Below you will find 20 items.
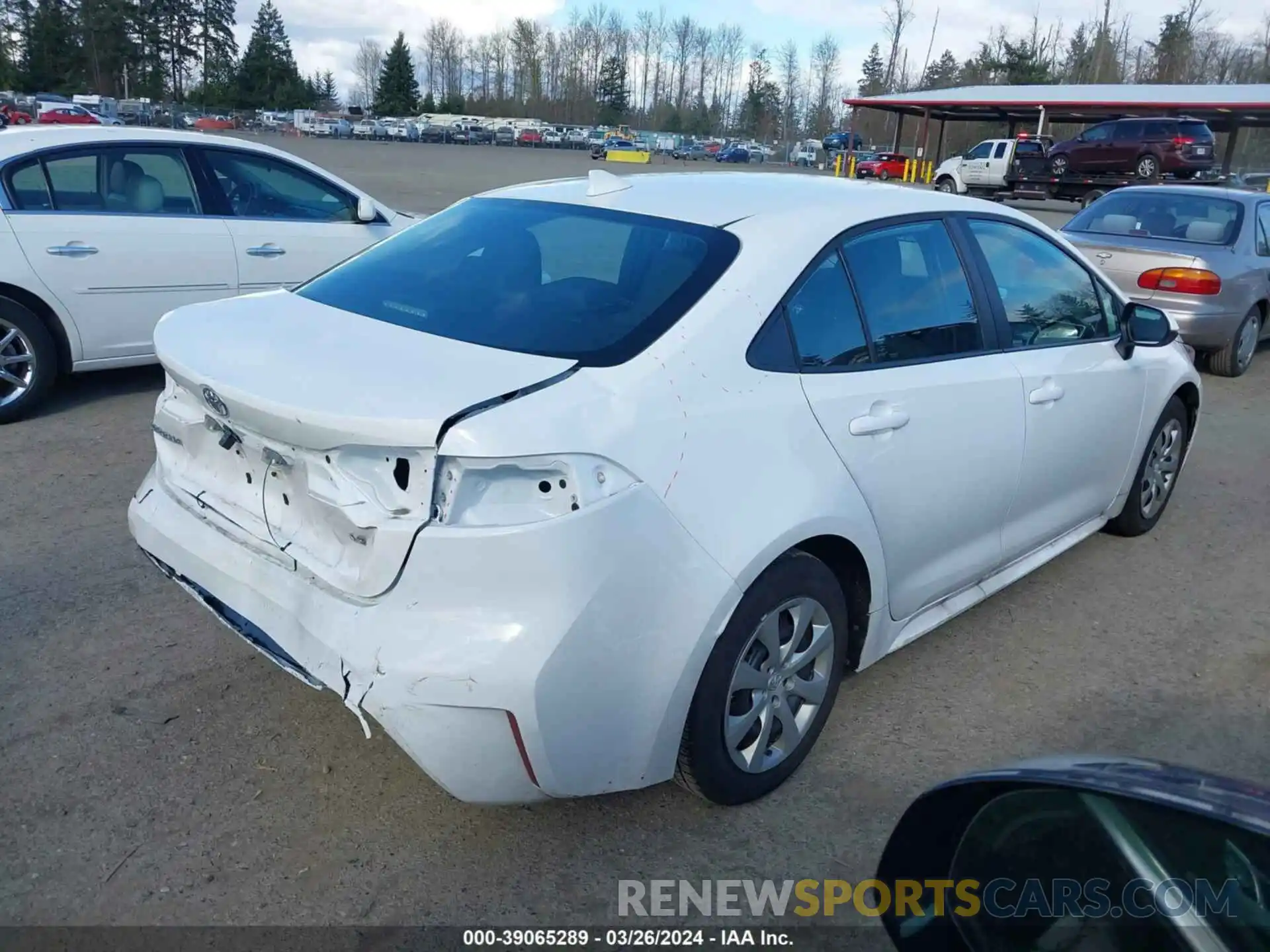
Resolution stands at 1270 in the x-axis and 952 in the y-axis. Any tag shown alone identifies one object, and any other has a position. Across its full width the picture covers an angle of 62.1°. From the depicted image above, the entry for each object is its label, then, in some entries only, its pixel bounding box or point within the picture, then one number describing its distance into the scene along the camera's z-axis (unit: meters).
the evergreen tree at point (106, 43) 84.00
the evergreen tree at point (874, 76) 104.84
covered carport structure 36.50
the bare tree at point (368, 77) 121.44
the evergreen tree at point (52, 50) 81.62
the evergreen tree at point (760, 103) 116.62
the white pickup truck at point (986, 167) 32.62
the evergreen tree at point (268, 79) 95.19
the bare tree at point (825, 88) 111.00
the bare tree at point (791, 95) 111.75
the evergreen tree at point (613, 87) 118.12
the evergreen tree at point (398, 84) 107.19
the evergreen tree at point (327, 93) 112.50
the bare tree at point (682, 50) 123.75
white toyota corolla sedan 2.37
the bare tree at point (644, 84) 122.50
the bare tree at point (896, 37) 86.57
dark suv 28.72
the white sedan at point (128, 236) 6.04
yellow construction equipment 65.69
